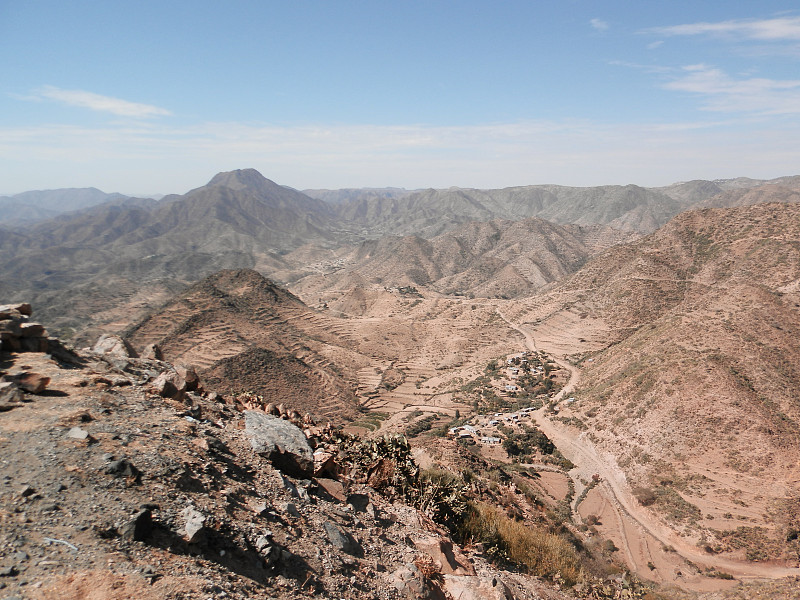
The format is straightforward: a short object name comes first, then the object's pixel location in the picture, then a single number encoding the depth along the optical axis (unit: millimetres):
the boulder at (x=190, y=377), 11198
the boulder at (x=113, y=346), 12672
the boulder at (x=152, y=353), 13695
